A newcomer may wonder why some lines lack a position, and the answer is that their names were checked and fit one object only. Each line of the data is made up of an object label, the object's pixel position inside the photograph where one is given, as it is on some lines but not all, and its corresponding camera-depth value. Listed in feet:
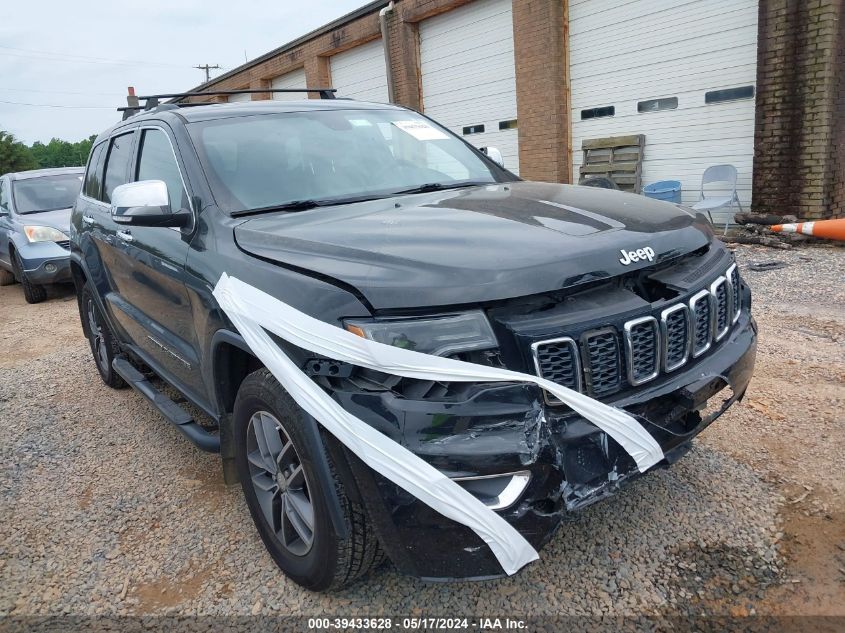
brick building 26.09
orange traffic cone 24.27
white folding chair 28.81
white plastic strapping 5.98
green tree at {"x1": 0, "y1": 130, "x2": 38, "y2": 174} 144.66
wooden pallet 33.91
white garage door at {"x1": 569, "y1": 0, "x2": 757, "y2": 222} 28.96
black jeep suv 6.15
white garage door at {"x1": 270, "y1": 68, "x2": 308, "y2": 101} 59.88
